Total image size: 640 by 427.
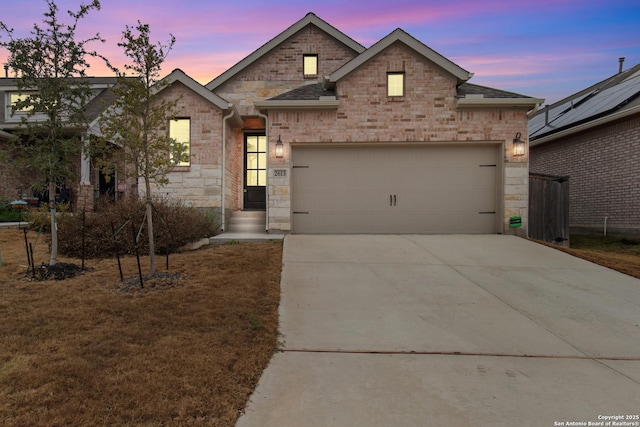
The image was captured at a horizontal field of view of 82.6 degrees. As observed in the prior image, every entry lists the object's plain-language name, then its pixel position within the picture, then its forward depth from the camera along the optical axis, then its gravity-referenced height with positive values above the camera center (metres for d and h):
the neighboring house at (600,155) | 10.95 +1.67
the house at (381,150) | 9.59 +1.41
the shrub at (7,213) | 11.32 -0.42
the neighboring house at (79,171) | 10.66 +0.96
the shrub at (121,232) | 7.03 -0.61
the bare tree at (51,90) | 5.22 +1.65
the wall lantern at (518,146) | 9.43 +1.46
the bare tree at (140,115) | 4.90 +1.18
